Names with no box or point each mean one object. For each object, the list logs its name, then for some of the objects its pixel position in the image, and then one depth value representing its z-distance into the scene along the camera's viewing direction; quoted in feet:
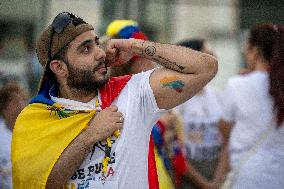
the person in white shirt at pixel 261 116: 27.81
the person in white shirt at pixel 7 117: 32.32
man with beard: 21.09
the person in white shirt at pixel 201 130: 39.83
